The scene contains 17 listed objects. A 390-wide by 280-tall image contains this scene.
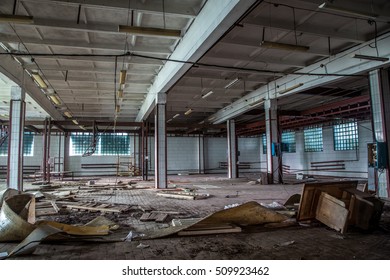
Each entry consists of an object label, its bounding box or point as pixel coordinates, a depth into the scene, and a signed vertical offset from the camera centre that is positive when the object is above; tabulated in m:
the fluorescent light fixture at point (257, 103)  13.48 +2.93
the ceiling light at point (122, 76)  9.12 +3.01
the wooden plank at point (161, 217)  5.34 -1.19
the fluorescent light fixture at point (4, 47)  8.31 +3.70
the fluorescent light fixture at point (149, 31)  5.86 +2.91
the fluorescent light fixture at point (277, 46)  6.56 +2.83
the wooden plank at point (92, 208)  6.32 -1.15
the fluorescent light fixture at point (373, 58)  7.16 +2.75
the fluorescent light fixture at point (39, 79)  9.09 +2.97
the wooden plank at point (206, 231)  4.31 -1.19
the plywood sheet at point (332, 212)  4.32 -0.96
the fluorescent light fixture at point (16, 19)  5.39 +2.98
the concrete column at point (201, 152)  24.67 +0.71
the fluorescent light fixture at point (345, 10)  5.25 +3.00
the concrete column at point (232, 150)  18.45 +0.63
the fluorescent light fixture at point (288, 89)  10.63 +2.92
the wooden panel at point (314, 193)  4.81 -0.65
